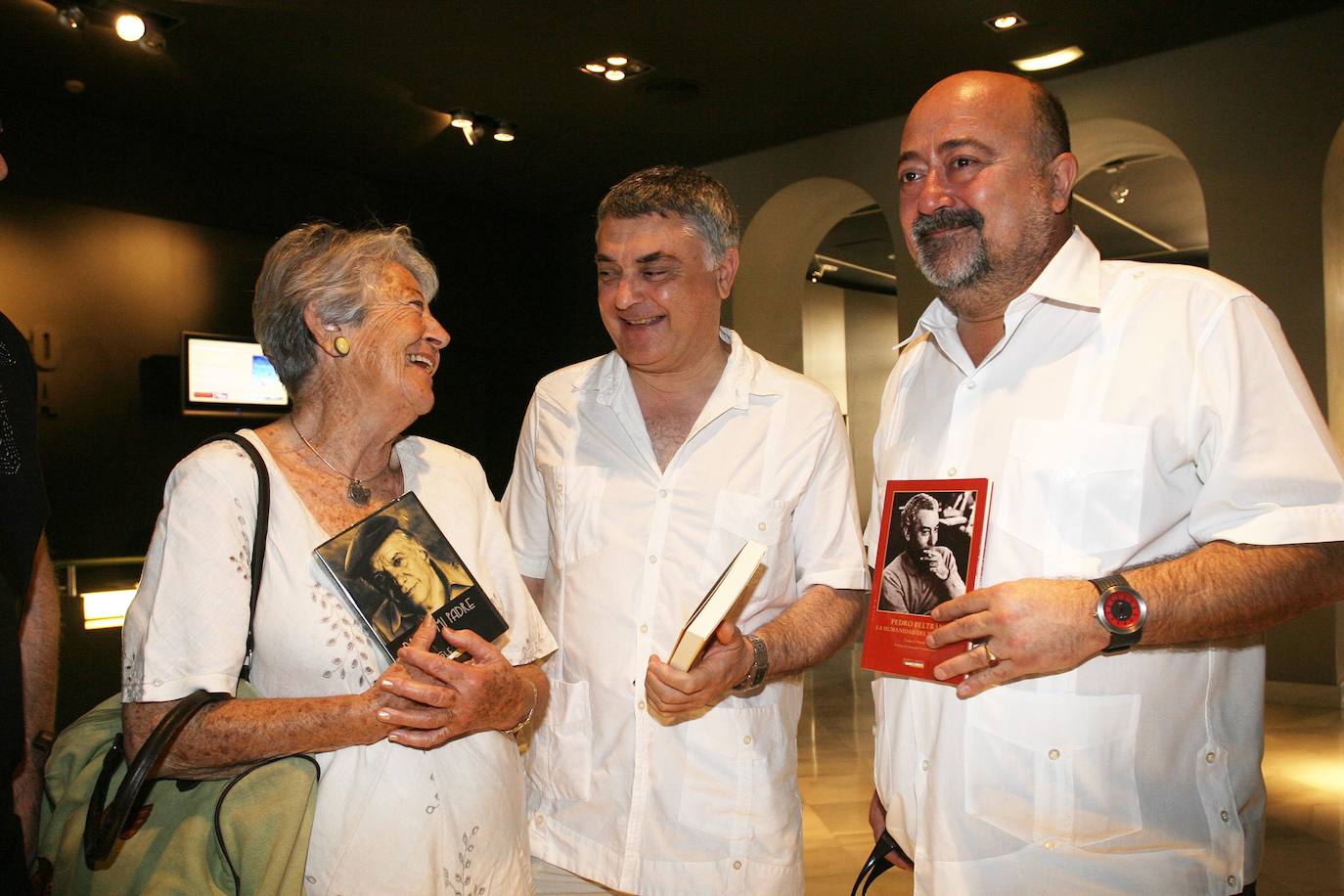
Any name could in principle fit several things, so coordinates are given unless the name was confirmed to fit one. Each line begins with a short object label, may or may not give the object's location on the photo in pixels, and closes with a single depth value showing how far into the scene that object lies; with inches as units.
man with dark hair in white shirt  79.1
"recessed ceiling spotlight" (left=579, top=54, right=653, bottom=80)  256.2
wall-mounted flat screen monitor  311.3
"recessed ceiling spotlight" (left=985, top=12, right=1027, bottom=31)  235.3
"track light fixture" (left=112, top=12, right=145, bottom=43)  219.1
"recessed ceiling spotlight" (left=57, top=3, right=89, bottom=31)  219.6
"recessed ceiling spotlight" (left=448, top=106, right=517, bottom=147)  296.4
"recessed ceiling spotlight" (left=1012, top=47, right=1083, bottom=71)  261.3
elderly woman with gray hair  58.9
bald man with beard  57.8
